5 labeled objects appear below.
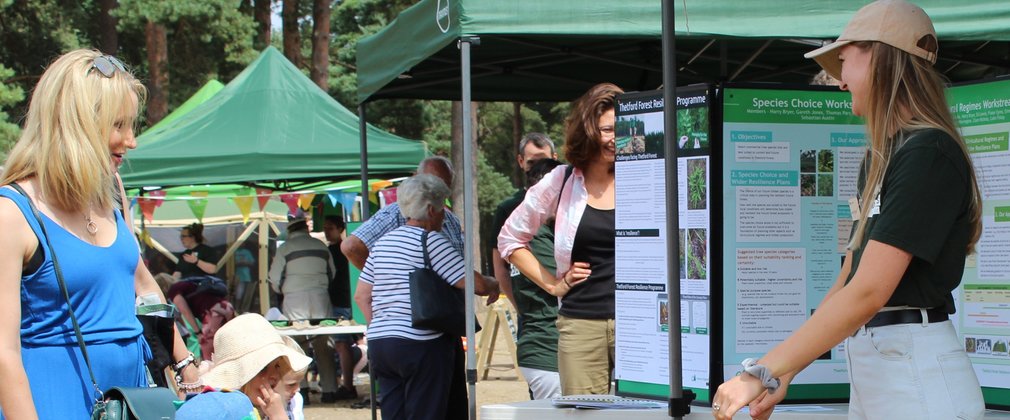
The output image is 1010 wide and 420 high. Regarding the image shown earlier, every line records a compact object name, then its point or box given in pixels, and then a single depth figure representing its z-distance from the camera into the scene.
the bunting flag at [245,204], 14.52
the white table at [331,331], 9.76
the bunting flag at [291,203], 16.33
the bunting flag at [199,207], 17.14
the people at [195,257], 12.00
